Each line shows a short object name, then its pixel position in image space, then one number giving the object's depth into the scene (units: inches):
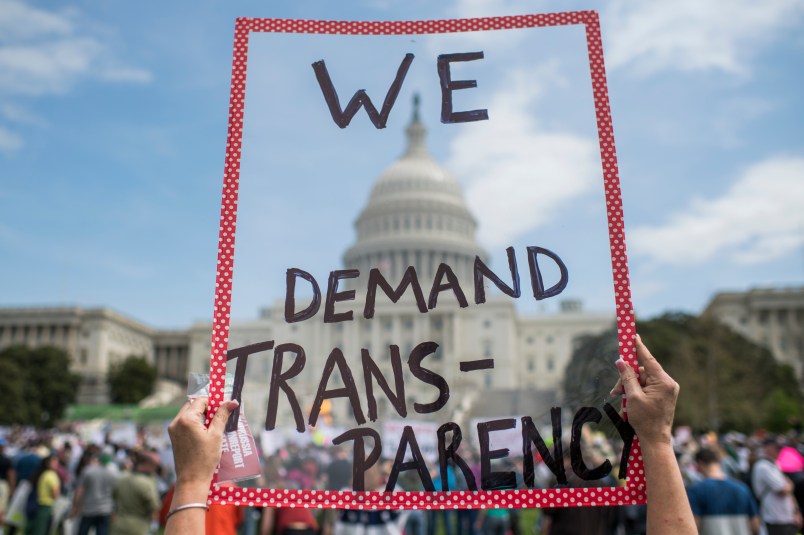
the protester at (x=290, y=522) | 247.4
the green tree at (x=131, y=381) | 3161.9
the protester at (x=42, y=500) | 391.5
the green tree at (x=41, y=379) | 2650.1
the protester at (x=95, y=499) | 362.3
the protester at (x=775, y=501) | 313.7
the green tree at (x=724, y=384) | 1624.0
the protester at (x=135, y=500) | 315.9
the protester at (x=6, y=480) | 446.0
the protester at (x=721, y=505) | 248.1
